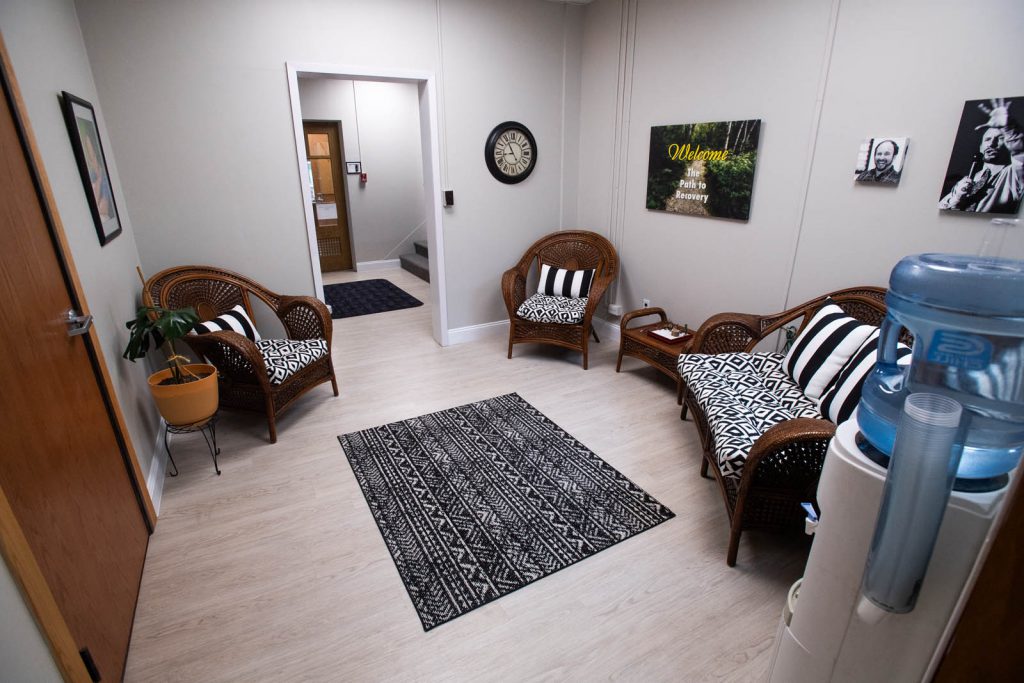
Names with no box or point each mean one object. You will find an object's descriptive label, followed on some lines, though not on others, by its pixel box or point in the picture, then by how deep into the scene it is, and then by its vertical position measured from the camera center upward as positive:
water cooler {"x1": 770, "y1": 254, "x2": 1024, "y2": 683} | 0.71 -0.46
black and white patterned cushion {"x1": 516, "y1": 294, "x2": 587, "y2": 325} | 3.61 -0.96
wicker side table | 3.19 -1.11
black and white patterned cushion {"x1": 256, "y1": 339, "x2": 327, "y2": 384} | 2.77 -1.00
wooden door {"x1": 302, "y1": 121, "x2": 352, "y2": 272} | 6.45 -0.24
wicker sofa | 1.73 -0.99
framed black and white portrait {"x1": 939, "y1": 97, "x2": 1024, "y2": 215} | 1.94 +0.04
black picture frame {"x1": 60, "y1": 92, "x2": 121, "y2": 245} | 2.14 +0.07
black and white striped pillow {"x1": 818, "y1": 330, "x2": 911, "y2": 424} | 1.90 -0.80
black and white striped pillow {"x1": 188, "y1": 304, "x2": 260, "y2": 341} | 2.77 -0.81
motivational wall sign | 2.98 +0.03
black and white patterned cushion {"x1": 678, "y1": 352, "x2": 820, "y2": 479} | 1.95 -0.99
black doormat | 5.31 -1.34
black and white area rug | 1.91 -1.44
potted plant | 2.30 -0.94
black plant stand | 2.44 -1.20
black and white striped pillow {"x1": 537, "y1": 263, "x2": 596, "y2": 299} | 3.95 -0.83
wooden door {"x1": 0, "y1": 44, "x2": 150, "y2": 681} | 1.22 -0.70
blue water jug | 0.78 -0.29
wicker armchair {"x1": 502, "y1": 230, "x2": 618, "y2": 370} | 3.69 -0.75
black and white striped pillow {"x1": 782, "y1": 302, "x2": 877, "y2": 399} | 2.14 -0.76
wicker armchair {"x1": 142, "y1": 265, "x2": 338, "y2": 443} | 2.63 -0.85
